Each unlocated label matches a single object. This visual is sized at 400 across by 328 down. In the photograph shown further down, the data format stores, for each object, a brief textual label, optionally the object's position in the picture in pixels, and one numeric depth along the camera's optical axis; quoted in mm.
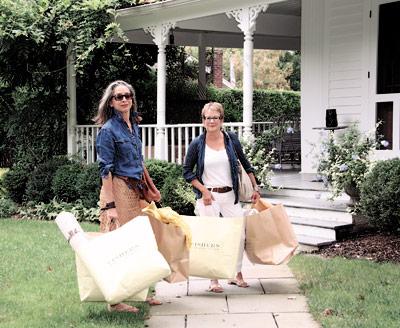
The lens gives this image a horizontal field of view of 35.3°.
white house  9242
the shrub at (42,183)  11961
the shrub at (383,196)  6949
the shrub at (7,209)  11539
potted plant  7855
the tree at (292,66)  34906
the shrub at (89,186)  10852
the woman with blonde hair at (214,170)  5457
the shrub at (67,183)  11461
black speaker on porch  9547
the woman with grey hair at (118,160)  4852
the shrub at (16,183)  12648
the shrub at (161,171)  10098
